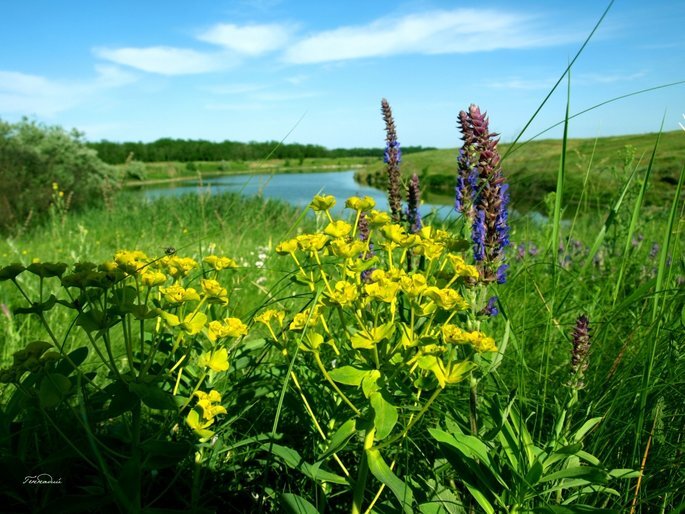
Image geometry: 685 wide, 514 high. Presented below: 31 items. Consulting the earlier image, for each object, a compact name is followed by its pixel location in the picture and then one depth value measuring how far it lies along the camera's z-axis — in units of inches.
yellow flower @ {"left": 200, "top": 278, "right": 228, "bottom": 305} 15.0
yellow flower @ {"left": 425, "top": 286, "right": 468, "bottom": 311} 13.4
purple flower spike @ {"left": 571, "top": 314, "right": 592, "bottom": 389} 16.0
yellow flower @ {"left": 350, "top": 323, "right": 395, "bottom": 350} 13.6
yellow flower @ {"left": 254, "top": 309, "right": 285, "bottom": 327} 15.4
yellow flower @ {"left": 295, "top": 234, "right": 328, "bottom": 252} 15.3
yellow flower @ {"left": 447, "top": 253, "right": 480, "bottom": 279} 14.8
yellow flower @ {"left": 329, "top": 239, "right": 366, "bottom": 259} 14.8
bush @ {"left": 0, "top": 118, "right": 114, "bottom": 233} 343.3
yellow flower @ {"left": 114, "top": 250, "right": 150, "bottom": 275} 14.8
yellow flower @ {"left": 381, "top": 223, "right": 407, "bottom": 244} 15.4
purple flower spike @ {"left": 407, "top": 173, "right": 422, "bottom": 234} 23.3
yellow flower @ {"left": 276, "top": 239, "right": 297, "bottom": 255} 15.7
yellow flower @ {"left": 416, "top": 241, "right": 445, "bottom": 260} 15.2
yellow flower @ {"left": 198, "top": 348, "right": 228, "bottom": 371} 14.7
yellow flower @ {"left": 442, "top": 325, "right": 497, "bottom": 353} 13.0
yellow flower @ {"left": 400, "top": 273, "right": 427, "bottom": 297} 13.7
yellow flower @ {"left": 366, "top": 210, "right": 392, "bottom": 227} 16.2
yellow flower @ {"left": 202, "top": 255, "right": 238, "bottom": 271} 16.8
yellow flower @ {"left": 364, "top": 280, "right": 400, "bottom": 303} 13.5
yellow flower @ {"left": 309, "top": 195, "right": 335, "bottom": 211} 17.1
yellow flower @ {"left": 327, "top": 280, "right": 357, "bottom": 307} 13.7
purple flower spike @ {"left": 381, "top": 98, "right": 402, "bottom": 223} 23.7
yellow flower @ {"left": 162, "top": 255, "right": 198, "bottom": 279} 16.1
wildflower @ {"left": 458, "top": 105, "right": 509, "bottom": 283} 16.9
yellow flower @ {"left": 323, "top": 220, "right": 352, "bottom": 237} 15.7
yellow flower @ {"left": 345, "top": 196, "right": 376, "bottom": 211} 17.4
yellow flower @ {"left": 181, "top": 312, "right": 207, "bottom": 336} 14.6
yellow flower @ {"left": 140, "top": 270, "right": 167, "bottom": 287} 15.6
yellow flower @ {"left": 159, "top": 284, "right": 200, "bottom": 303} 14.3
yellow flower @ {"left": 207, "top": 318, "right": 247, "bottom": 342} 14.7
